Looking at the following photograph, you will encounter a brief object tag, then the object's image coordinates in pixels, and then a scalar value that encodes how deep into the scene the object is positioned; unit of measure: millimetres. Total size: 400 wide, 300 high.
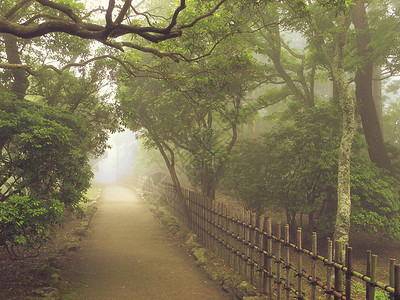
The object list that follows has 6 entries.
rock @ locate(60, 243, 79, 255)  9111
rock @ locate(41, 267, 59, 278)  6904
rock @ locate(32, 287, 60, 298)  5750
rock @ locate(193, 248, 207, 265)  8612
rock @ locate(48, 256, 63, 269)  7824
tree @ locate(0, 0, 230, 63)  5203
